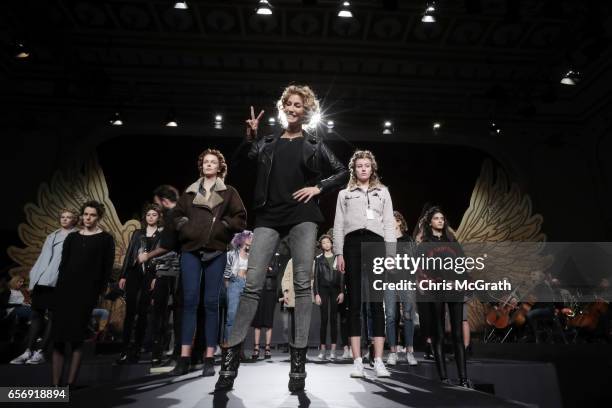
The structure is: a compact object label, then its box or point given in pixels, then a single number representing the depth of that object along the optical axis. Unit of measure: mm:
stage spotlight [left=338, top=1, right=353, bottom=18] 7618
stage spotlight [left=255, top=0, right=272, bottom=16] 7450
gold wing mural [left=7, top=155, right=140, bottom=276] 9836
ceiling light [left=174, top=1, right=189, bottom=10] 8022
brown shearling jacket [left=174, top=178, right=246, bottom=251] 3107
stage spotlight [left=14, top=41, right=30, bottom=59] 8719
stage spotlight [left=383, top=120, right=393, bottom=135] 12008
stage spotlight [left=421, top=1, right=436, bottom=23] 7961
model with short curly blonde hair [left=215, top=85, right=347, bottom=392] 2260
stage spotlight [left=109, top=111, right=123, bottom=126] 11086
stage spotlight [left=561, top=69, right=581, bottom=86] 9099
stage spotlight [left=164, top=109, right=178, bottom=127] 11059
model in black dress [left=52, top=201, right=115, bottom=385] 3266
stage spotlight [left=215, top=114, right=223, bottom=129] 11812
